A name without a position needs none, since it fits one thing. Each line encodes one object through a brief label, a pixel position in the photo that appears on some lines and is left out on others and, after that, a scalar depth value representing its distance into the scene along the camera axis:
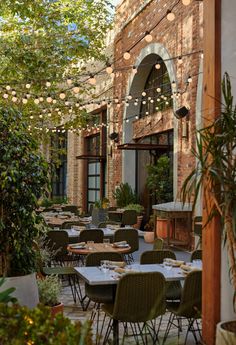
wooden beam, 3.93
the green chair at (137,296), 4.32
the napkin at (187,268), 5.04
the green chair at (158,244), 6.45
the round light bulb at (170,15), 7.92
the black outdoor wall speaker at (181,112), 10.99
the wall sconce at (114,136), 16.56
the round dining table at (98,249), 6.60
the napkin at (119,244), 7.03
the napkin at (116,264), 5.18
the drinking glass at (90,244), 6.81
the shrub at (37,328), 1.89
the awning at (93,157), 18.20
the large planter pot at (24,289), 4.17
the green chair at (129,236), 7.99
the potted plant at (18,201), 4.17
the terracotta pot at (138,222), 14.29
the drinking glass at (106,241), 8.00
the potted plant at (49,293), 4.59
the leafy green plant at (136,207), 14.30
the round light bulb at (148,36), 8.33
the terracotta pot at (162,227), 11.60
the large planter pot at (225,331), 3.41
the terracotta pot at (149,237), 12.82
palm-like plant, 3.47
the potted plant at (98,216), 10.09
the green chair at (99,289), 5.05
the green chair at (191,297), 4.51
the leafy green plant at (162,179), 12.64
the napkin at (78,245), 6.83
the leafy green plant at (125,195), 15.19
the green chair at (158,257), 5.40
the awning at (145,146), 13.49
